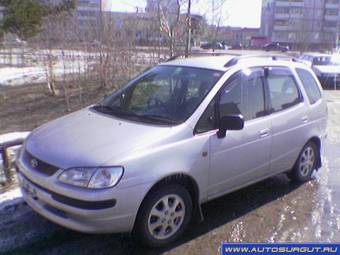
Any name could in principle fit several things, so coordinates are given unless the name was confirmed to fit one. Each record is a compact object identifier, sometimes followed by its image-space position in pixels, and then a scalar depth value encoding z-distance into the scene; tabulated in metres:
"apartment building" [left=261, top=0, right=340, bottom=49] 80.22
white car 19.56
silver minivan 3.58
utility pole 12.20
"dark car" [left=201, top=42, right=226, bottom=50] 43.26
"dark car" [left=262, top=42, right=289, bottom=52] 60.10
